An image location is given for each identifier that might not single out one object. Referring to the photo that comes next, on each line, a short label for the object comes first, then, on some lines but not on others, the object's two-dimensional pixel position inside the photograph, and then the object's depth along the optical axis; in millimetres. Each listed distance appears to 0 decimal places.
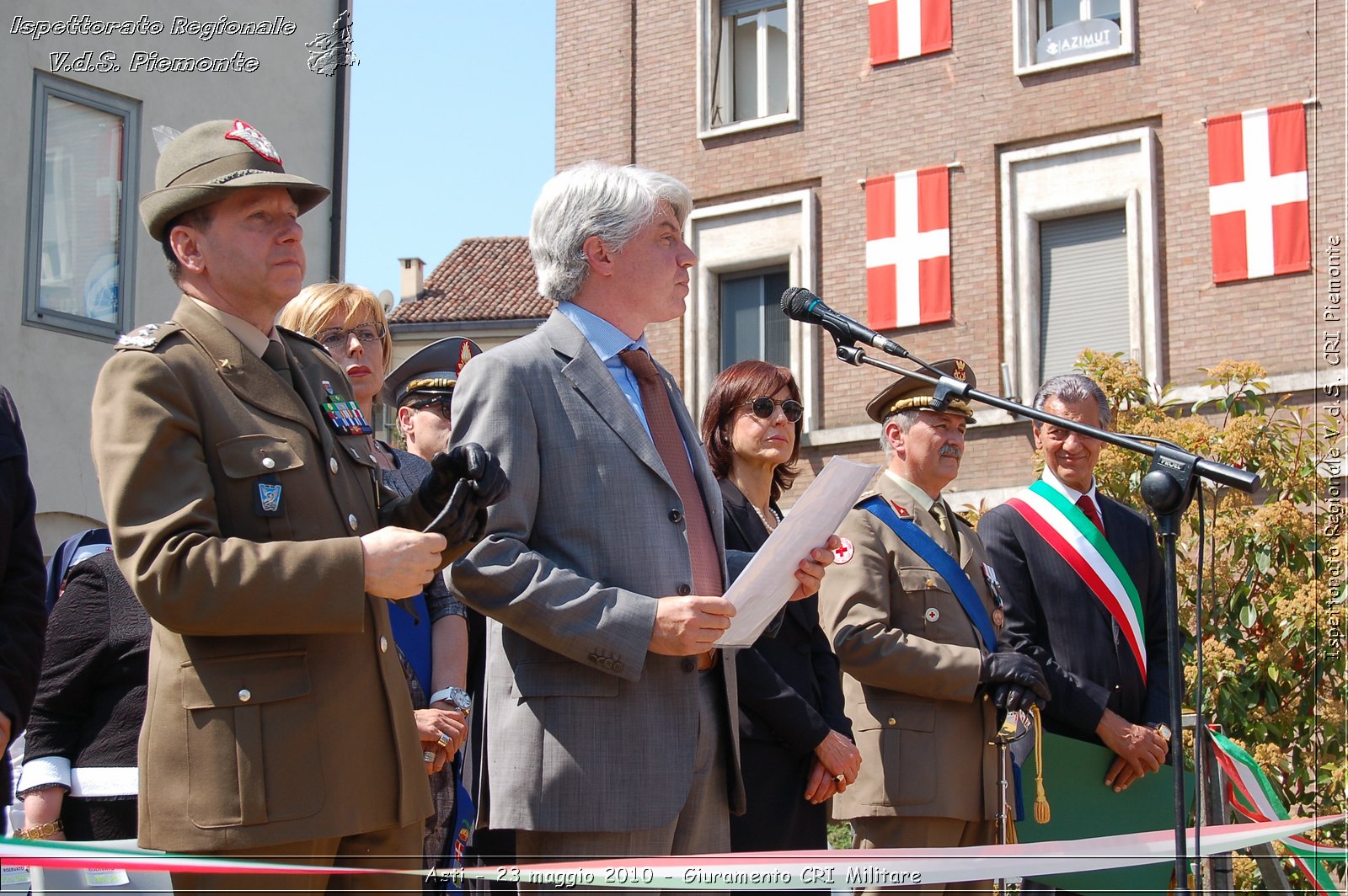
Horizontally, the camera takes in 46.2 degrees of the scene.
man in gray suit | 3525
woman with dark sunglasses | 4902
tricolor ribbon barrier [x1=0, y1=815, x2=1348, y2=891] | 2807
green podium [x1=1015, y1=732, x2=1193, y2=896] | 5824
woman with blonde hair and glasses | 4293
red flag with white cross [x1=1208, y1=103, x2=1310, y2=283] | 16141
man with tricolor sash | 5938
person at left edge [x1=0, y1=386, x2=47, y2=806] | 3391
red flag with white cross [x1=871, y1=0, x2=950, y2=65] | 18891
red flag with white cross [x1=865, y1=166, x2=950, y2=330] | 18422
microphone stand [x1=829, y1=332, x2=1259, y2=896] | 3596
